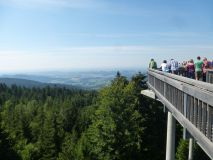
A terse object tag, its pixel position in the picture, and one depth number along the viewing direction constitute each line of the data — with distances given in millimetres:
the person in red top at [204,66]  9921
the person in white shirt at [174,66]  12533
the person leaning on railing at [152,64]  15393
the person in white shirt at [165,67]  13009
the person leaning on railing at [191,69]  11182
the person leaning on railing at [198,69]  9744
